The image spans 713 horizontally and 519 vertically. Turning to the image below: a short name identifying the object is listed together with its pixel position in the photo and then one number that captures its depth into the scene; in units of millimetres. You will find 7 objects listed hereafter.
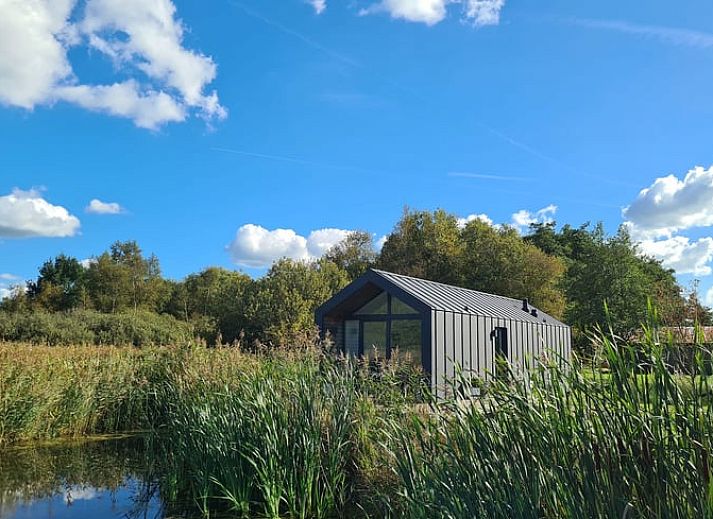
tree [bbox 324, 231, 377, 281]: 33250
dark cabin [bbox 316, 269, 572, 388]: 11172
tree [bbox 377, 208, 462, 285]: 29203
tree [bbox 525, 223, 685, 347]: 22609
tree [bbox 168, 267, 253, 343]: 24438
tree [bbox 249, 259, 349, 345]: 23375
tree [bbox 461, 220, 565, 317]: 26531
